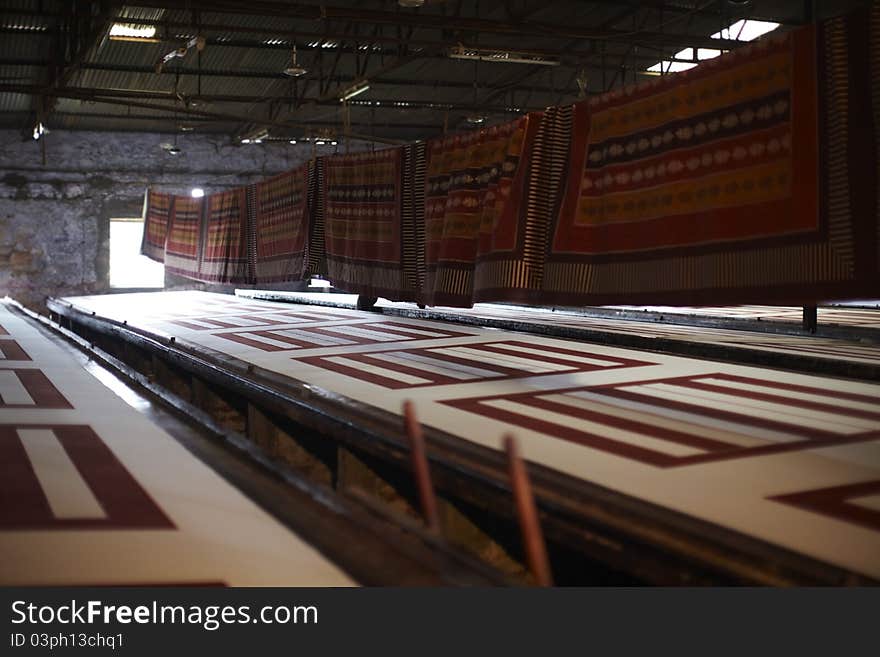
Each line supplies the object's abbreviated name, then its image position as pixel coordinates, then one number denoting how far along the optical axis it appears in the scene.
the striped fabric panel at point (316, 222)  7.18
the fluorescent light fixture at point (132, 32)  12.39
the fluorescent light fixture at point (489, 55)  11.80
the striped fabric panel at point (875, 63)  2.85
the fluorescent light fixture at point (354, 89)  13.73
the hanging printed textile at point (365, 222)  5.92
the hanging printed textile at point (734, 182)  2.95
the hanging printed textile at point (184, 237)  11.16
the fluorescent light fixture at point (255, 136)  18.55
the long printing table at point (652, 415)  1.92
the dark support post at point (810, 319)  5.64
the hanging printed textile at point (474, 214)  4.45
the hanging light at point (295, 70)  11.88
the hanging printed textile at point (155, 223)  12.73
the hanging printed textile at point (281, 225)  7.49
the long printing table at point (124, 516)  1.60
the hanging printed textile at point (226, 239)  9.34
